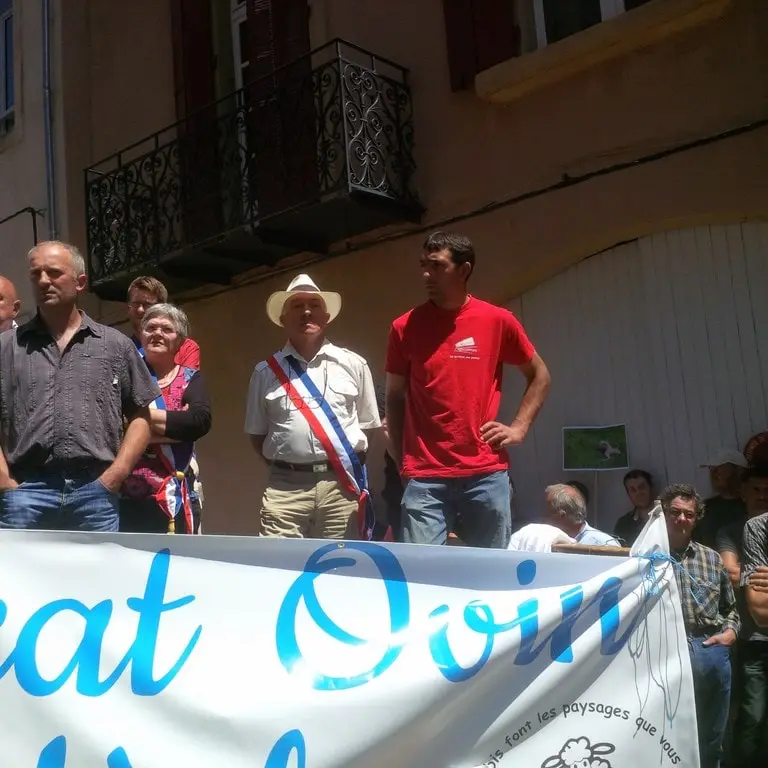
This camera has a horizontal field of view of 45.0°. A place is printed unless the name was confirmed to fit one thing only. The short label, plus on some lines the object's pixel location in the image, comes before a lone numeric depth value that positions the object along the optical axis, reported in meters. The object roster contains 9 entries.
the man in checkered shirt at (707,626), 4.82
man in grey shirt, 3.51
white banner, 2.67
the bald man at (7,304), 4.52
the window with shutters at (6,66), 11.20
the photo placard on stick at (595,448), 6.46
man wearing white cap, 5.63
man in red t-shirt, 3.99
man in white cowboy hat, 4.57
